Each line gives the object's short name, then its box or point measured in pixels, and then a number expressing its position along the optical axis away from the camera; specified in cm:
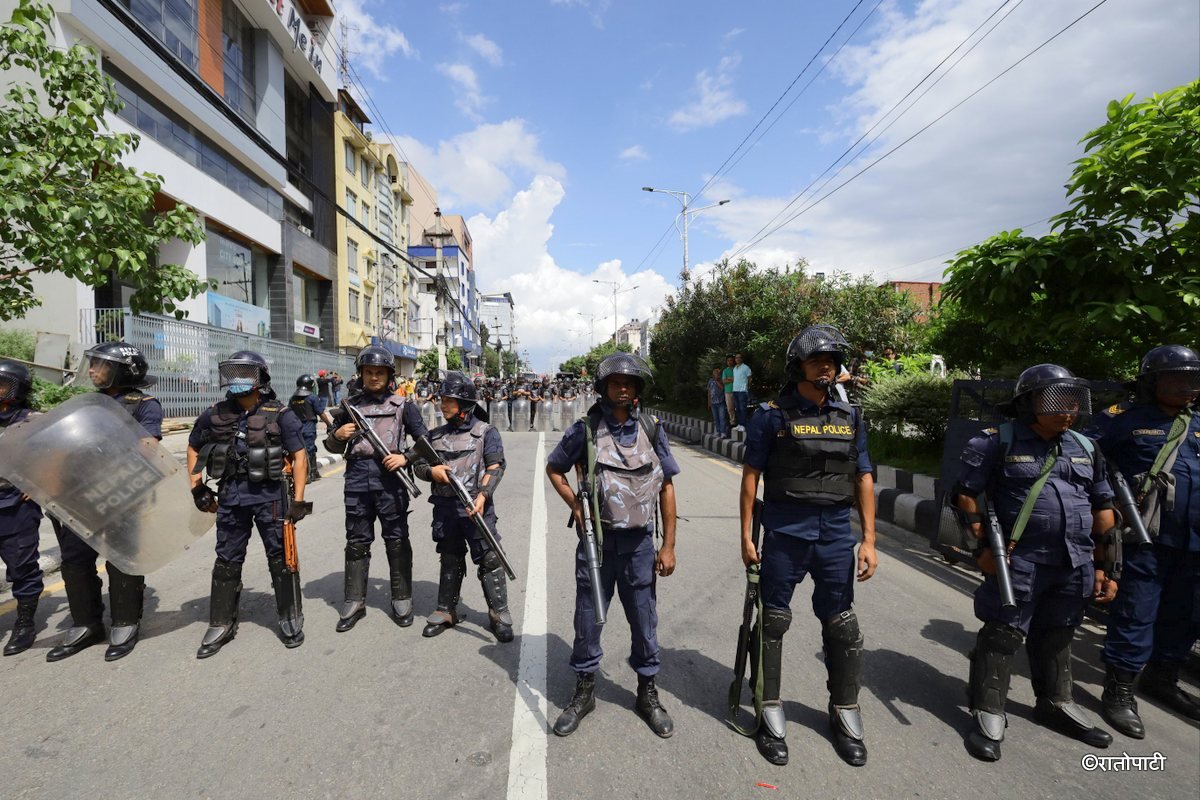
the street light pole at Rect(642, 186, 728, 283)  2535
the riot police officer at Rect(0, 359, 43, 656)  357
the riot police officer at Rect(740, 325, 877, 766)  273
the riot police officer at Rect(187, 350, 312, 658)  370
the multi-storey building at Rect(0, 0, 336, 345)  1698
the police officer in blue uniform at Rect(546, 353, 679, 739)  286
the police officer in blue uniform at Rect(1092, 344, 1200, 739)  303
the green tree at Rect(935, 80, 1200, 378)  445
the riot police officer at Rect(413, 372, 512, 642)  394
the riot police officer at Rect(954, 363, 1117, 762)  277
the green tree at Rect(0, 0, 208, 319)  409
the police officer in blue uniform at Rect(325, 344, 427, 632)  412
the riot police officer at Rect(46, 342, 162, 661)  357
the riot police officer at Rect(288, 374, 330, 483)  879
